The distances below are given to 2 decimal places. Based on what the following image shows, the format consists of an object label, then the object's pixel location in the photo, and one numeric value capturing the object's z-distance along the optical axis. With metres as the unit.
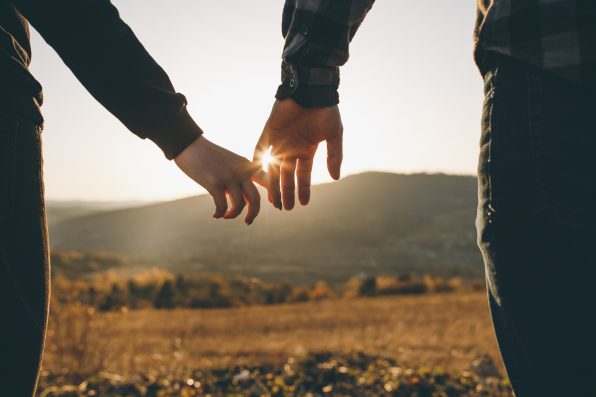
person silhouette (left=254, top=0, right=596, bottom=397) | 1.04
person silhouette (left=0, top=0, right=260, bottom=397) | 1.15
